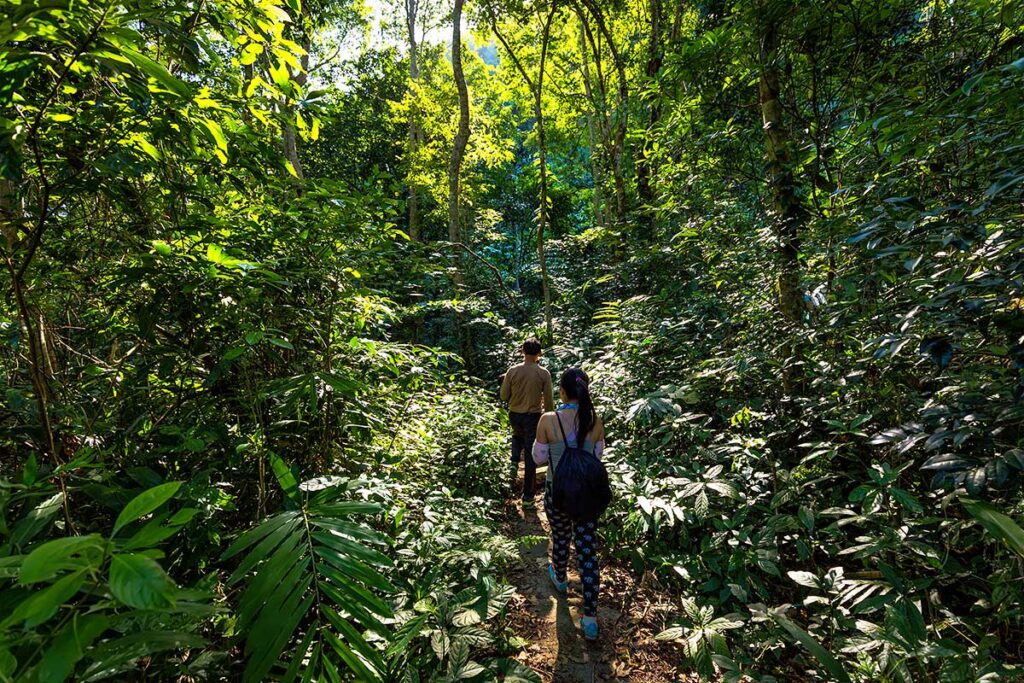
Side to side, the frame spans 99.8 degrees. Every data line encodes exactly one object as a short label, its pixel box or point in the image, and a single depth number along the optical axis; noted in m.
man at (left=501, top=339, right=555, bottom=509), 5.18
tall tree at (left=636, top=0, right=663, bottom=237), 8.66
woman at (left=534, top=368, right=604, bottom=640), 3.09
